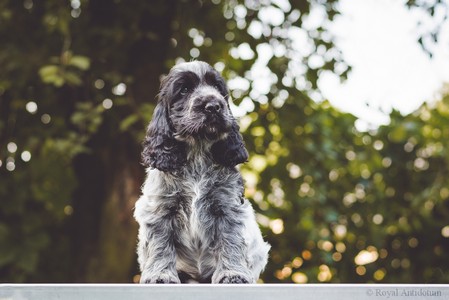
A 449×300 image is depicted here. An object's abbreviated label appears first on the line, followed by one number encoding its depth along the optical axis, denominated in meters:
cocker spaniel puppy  2.71
